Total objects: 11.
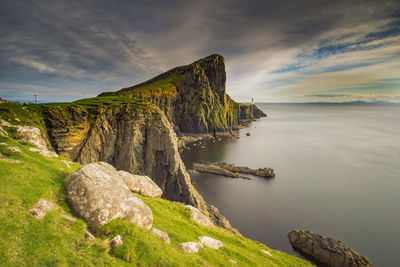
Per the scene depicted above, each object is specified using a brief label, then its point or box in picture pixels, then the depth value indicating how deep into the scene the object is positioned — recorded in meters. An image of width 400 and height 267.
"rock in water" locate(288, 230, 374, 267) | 25.83
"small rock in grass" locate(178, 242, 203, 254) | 9.90
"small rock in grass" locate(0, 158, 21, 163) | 10.29
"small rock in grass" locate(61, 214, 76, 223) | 7.81
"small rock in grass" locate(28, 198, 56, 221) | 7.28
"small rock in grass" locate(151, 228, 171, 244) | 9.75
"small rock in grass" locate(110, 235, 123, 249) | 7.54
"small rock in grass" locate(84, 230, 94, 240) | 7.37
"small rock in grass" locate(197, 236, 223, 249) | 11.98
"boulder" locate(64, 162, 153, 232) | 8.41
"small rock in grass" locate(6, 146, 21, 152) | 12.09
